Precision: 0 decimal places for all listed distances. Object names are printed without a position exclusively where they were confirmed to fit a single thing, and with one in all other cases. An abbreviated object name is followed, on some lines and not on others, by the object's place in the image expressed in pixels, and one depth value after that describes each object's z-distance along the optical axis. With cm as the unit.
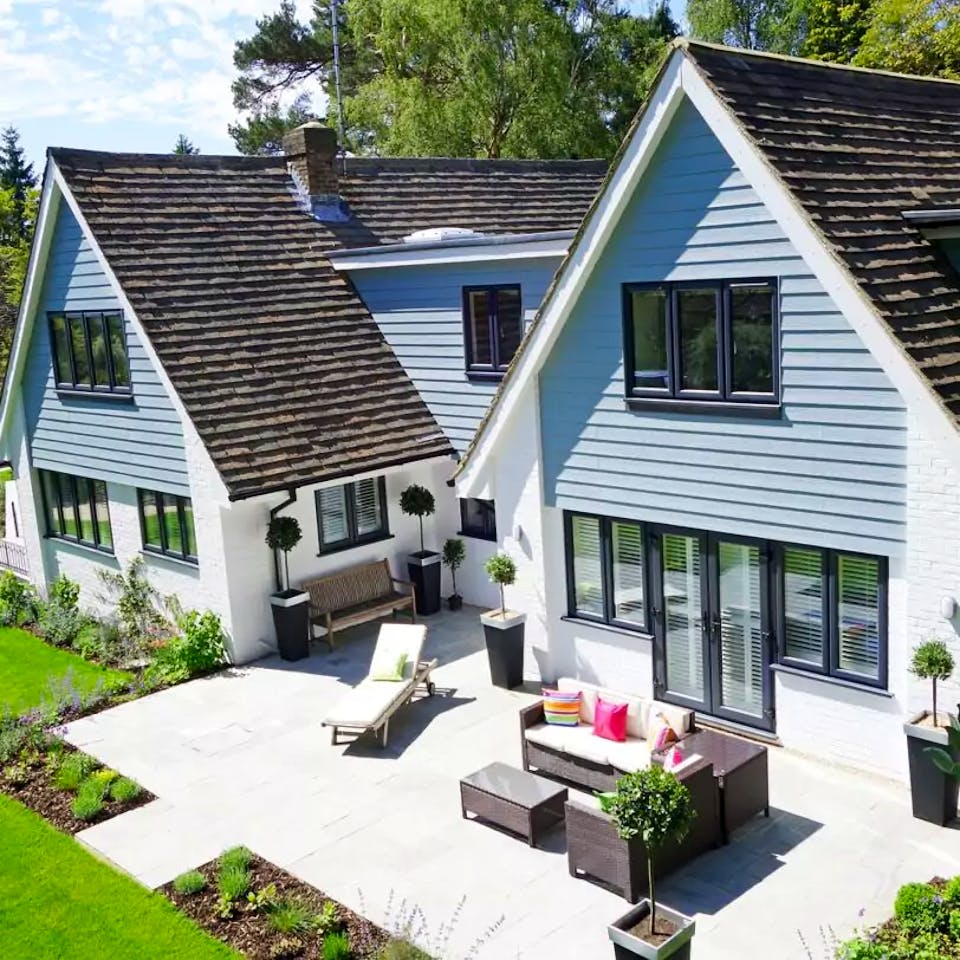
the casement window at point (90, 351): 1856
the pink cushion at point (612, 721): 1184
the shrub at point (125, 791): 1249
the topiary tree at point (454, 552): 1877
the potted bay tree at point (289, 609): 1653
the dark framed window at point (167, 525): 1805
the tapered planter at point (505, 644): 1478
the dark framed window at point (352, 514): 1794
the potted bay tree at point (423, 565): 1841
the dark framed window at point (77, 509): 2042
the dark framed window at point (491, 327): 1714
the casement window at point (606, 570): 1378
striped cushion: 1216
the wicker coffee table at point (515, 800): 1080
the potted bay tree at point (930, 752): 1045
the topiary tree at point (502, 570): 1470
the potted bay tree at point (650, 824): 844
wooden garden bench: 1734
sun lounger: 1337
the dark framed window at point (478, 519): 1883
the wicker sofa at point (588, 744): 1145
